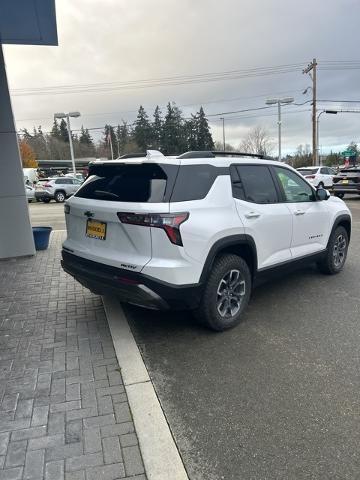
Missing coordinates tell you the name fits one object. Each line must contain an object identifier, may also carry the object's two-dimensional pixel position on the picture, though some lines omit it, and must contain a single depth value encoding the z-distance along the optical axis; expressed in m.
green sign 59.61
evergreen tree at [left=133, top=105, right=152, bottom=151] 72.71
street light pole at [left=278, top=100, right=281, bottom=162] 30.45
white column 6.99
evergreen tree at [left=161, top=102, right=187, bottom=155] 67.94
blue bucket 7.93
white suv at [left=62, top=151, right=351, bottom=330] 3.45
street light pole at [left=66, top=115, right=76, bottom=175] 32.63
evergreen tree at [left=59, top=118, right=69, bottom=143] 106.38
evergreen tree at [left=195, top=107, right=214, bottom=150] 68.12
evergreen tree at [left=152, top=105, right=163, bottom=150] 70.69
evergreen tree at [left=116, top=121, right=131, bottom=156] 76.94
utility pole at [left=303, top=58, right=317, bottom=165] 32.84
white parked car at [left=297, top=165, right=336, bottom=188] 23.34
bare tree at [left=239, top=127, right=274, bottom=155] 56.25
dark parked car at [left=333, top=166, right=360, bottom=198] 18.36
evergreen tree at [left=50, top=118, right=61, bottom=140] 105.16
